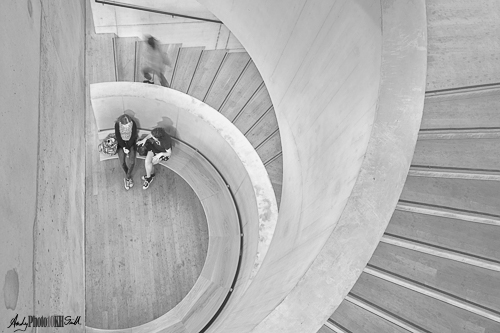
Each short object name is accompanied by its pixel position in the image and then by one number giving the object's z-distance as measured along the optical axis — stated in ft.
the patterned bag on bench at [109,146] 23.50
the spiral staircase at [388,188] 9.35
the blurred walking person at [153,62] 22.59
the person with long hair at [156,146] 23.61
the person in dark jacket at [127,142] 23.20
